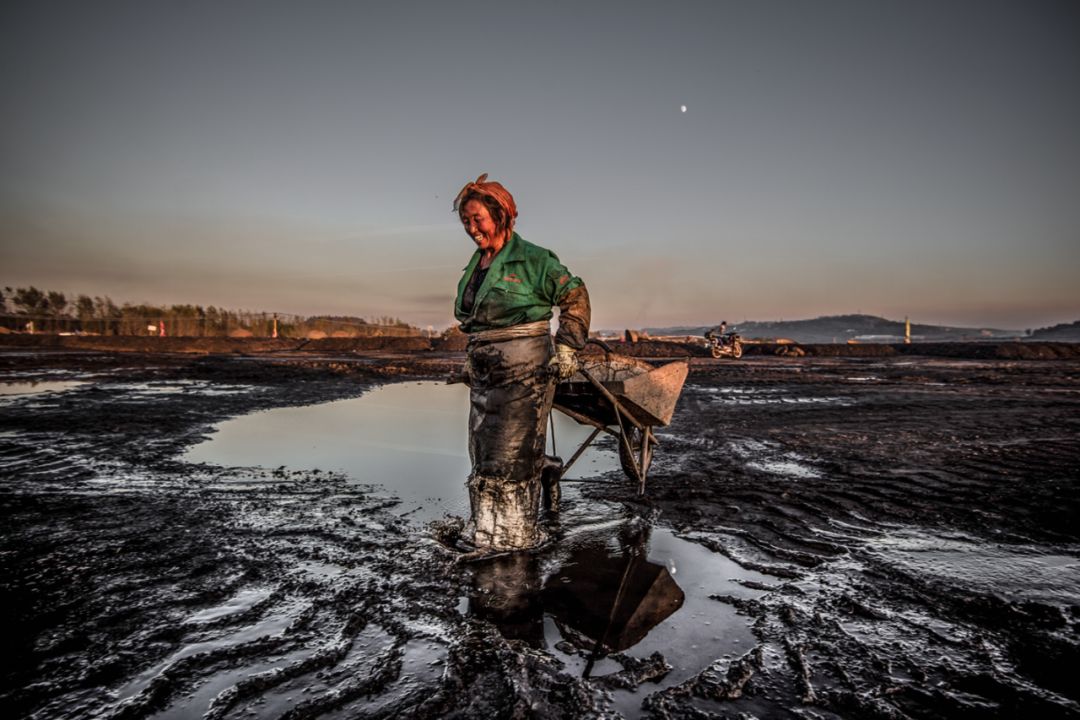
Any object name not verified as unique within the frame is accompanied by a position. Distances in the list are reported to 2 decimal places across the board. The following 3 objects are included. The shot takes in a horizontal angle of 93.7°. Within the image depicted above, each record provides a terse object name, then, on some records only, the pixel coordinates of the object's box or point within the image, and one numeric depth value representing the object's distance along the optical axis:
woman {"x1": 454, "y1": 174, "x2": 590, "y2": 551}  3.02
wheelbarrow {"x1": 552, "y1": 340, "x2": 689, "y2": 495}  3.55
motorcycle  29.95
